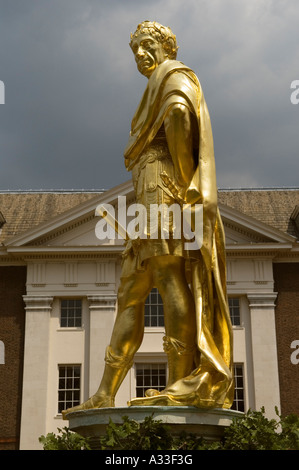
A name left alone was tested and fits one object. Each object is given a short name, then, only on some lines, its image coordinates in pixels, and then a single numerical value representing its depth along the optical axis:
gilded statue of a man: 6.34
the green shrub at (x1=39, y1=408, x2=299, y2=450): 5.52
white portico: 27.73
